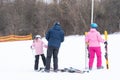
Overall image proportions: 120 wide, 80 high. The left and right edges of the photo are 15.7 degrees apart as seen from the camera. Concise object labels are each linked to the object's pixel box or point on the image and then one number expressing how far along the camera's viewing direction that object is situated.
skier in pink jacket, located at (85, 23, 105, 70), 14.73
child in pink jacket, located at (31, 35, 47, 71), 15.27
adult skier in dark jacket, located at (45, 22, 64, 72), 14.40
